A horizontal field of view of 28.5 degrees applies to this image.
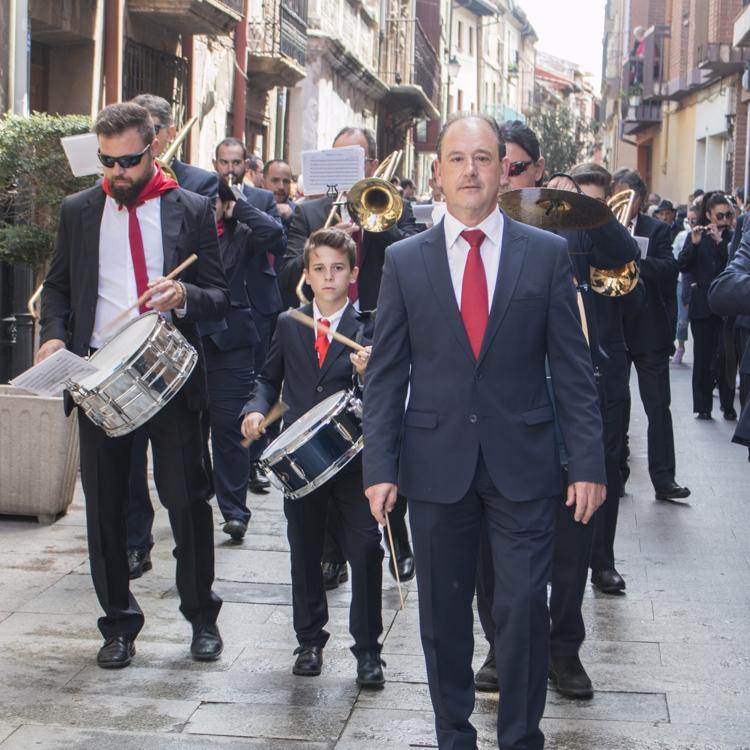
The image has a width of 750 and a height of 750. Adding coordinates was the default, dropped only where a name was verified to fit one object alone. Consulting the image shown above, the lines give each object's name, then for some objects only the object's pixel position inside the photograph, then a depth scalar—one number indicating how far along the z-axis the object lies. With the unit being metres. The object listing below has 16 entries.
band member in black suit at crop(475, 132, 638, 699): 5.16
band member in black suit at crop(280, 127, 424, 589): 6.94
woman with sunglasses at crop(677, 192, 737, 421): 12.73
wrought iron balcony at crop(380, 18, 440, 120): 35.66
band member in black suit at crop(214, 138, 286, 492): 8.80
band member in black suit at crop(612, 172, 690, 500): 8.62
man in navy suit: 4.11
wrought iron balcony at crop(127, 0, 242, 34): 15.40
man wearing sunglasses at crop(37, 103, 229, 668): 5.36
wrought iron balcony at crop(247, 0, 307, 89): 20.78
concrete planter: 7.59
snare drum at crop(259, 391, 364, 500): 5.10
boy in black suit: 5.25
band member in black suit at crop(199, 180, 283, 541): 7.54
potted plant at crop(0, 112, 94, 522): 7.59
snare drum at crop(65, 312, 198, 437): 5.00
